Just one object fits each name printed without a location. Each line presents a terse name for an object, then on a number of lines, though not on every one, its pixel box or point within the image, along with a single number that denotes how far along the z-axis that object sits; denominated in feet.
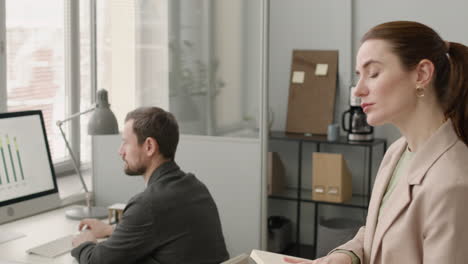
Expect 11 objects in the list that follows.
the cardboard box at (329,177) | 14.15
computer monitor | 9.34
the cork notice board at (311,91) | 15.16
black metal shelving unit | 14.28
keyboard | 8.70
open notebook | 5.02
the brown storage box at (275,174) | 14.75
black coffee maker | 14.30
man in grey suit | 7.92
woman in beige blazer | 4.36
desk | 8.57
